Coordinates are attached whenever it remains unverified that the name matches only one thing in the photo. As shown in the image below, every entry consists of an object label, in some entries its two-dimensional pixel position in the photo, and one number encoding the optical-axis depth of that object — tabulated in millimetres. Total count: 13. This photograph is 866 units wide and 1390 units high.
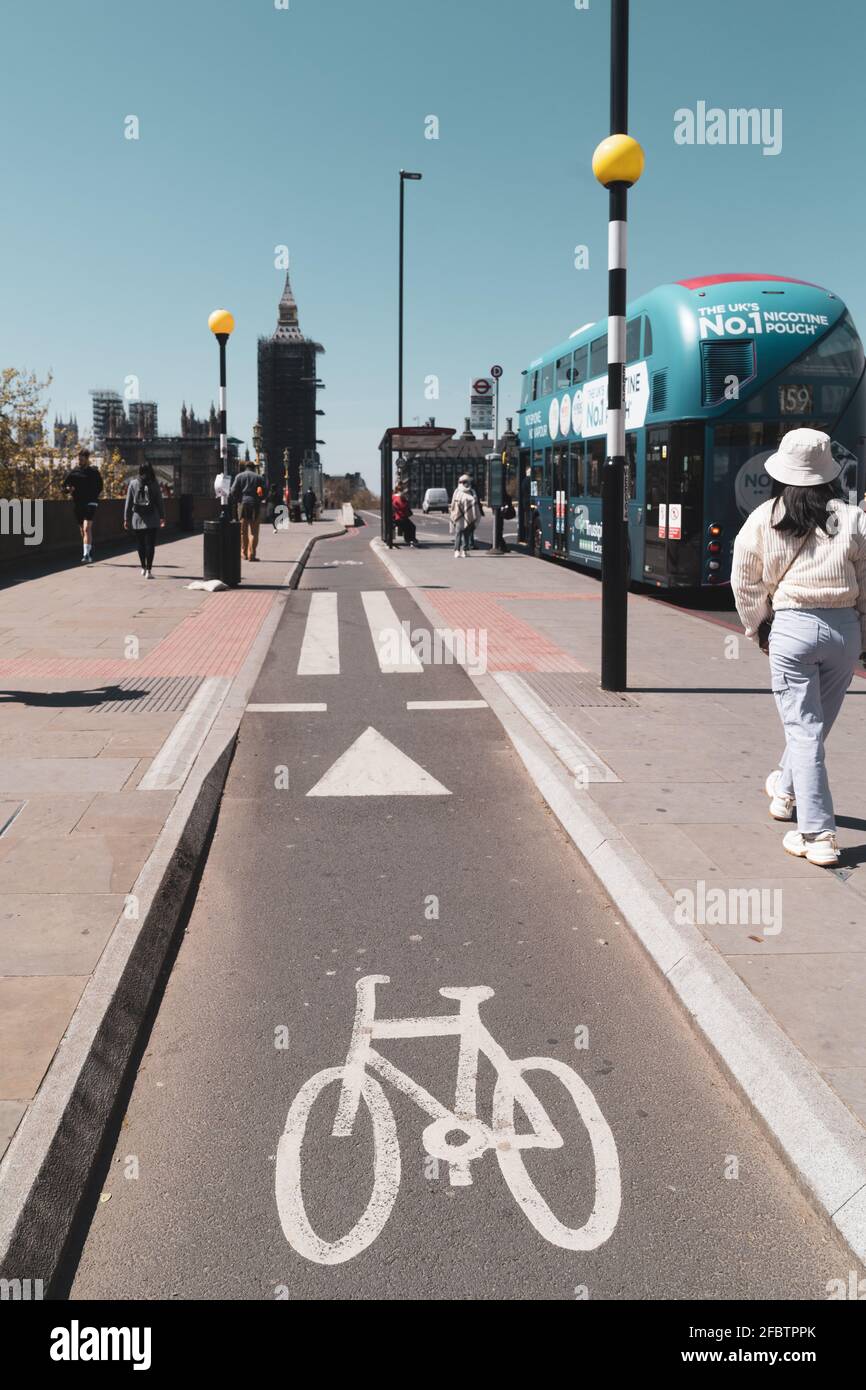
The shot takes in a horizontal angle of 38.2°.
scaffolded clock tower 161750
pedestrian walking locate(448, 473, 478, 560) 26469
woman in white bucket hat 5234
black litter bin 17219
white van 83625
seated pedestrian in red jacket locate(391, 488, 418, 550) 31500
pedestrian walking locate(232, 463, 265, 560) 20781
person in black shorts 20266
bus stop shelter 29625
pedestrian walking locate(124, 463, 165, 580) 17891
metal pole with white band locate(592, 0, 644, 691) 8672
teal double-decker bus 14938
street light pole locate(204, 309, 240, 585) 17203
